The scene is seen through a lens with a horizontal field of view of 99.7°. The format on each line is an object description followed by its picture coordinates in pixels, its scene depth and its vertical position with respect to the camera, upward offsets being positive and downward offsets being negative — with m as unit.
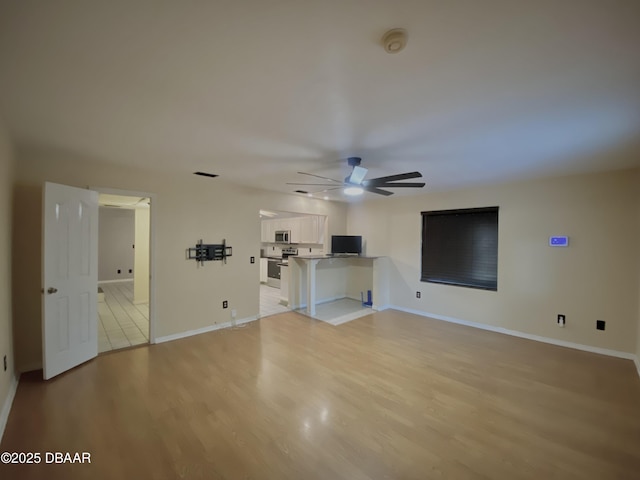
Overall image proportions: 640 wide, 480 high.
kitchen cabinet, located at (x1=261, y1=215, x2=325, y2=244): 6.66 +0.29
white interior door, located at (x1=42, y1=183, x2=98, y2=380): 2.80 -0.47
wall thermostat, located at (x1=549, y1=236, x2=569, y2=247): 3.83 +0.01
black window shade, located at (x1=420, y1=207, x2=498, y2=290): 4.59 -0.13
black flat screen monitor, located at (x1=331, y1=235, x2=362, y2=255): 6.27 -0.12
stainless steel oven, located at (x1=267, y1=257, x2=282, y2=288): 8.17 -1.03
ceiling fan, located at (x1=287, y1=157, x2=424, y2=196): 2.81 +0.64
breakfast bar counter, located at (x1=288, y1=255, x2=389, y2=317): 5.38 -0.93
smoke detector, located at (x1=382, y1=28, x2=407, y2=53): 1.20 +0.92
